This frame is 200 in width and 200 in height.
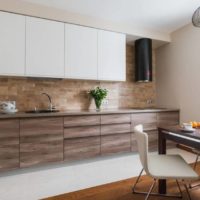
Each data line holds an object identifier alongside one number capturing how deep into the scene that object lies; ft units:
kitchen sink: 9.88
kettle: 8.70
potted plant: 11.27
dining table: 5.38
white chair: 5.00
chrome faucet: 10.63
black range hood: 12.39
